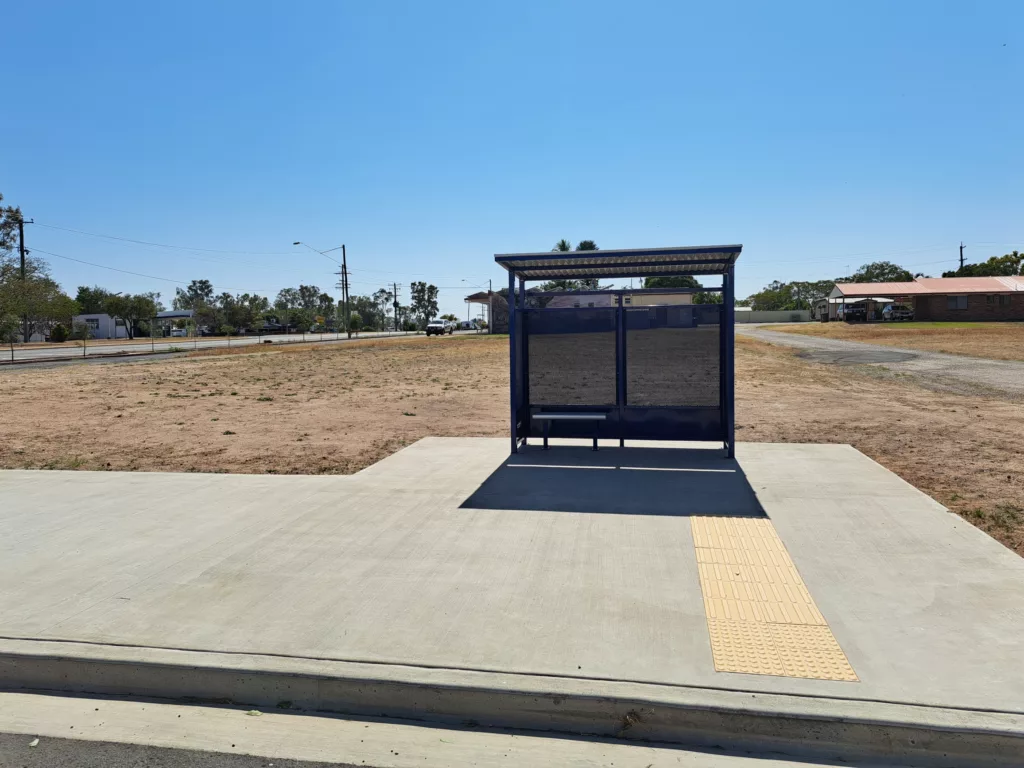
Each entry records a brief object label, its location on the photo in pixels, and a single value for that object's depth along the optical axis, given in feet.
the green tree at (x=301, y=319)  398.38
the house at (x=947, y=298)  238.89
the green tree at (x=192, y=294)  571.69
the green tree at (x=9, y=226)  173.17
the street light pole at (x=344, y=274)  276.62
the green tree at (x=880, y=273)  416.46
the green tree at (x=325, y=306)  554.46
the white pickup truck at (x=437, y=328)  258.16
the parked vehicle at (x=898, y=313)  251.39
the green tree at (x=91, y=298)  339.36
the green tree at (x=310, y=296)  612.70
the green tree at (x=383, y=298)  545.44
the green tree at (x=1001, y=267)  326.65
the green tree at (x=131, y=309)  273.54
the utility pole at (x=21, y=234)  178.50
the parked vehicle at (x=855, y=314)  259.19
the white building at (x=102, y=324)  289.12
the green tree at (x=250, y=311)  354.33
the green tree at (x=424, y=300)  547.49
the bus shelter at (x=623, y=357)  28.53
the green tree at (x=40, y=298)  146.82
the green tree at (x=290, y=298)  567.59
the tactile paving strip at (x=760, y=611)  11.70
